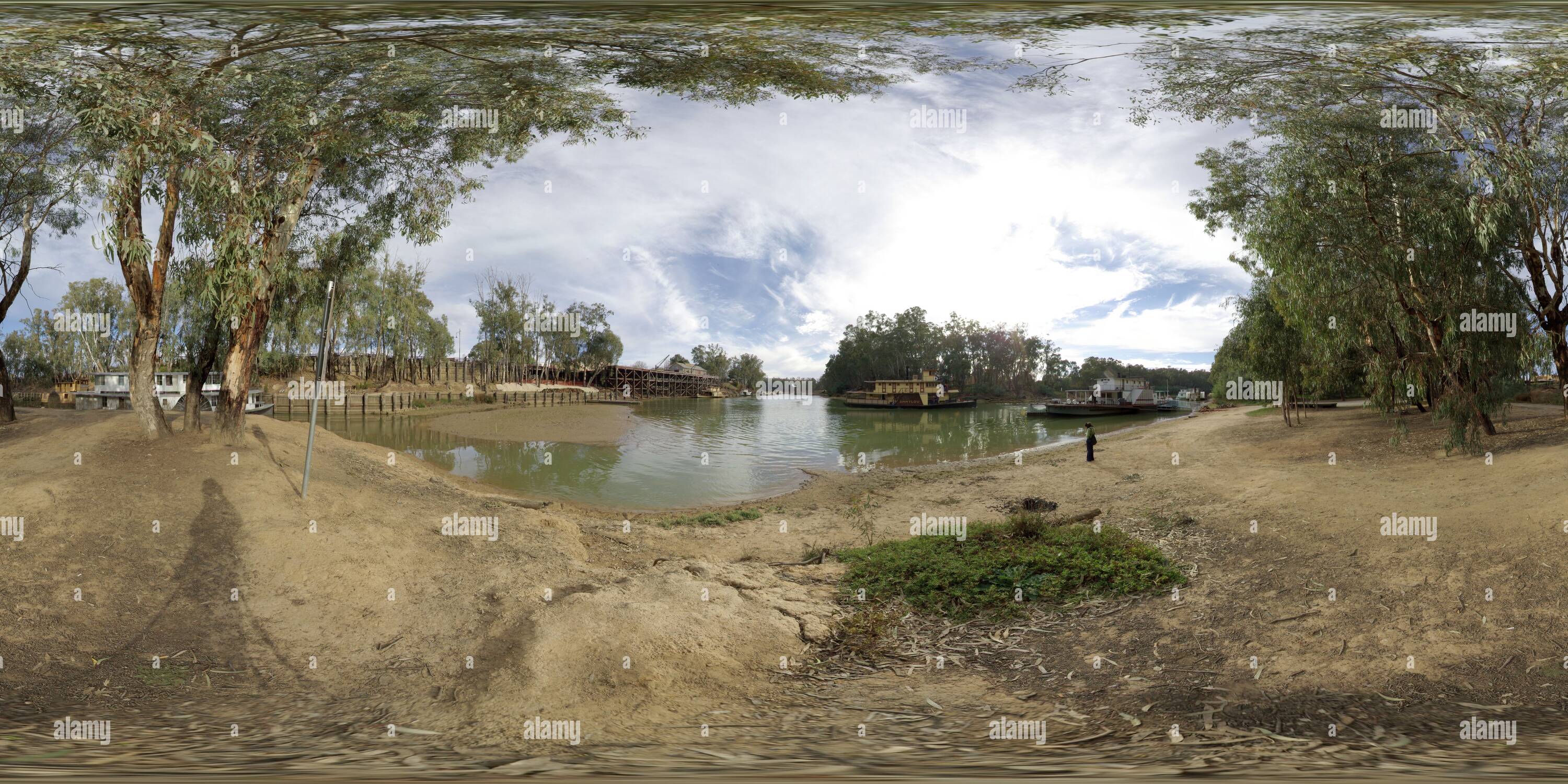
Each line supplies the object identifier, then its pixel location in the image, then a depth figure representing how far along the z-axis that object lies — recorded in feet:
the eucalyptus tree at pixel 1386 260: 29.94
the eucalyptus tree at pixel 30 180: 21.35
